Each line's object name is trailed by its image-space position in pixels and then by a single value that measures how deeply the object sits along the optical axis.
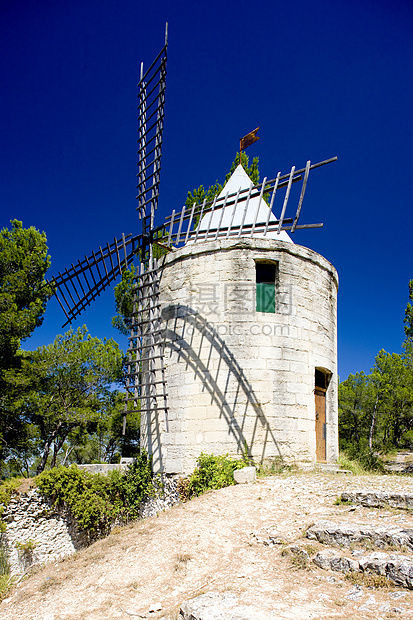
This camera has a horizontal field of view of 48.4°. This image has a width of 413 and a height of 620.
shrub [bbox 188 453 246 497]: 7.92
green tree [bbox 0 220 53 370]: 14.45
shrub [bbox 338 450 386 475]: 9.12
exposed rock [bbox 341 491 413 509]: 5.73
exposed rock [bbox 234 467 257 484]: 7.77
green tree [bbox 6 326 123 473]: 15.32
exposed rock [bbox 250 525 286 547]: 5.27
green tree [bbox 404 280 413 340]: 24.17
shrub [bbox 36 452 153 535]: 9.34
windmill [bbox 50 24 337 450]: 8.69
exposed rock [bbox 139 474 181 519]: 8.72
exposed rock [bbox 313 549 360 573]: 4.36
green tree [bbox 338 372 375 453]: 22.80
